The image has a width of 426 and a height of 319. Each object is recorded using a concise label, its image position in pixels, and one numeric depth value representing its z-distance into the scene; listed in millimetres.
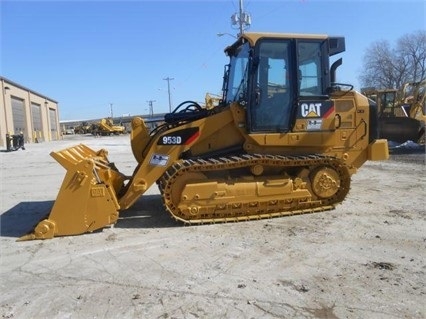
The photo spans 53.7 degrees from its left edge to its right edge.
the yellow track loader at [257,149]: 6516
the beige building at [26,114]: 37562
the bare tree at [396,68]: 58281
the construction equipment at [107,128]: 64188
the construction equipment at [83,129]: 78312
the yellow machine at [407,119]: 17797
